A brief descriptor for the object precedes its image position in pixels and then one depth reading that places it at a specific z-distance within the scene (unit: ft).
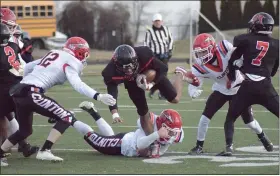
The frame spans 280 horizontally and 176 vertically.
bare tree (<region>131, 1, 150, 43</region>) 353.83
